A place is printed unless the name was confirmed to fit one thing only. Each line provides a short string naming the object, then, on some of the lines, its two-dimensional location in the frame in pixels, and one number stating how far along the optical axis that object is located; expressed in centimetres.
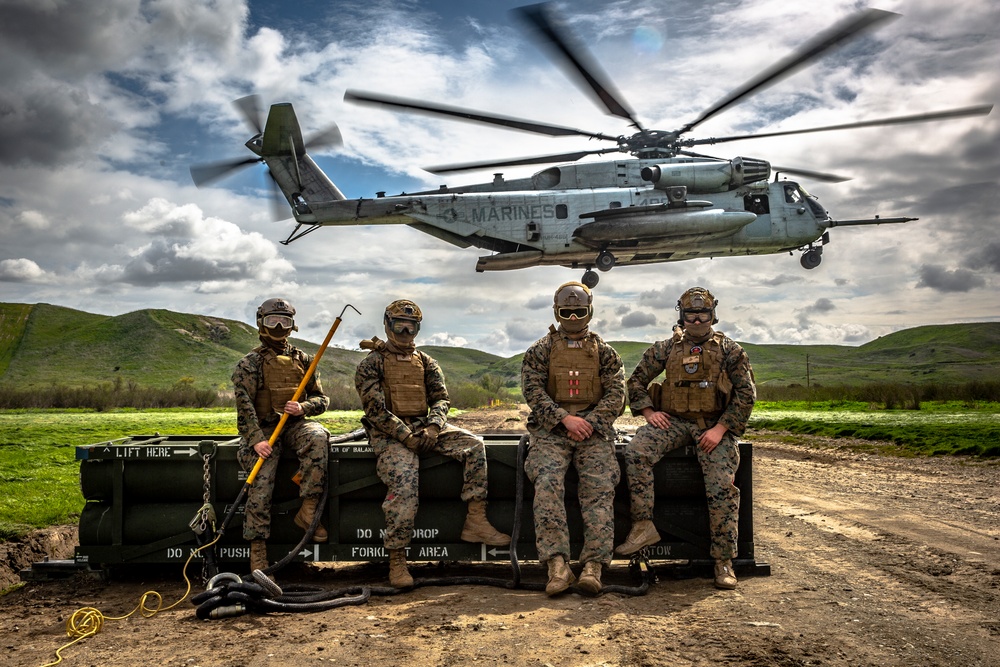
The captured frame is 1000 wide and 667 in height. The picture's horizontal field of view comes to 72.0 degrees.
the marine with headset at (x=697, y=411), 559
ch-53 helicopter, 1566
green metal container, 564
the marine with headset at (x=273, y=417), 552
